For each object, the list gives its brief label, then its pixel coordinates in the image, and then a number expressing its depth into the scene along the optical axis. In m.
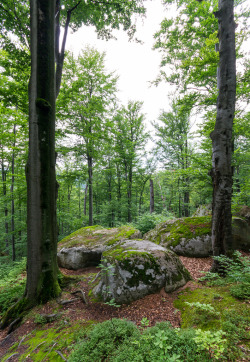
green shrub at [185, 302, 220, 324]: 2.11
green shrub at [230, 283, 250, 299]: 2.44
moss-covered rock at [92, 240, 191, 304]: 3.11
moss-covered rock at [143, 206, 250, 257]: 5.77
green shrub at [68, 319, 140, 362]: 1.76
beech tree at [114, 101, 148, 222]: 13.49
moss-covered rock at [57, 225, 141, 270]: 5.78
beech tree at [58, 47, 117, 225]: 9.12
